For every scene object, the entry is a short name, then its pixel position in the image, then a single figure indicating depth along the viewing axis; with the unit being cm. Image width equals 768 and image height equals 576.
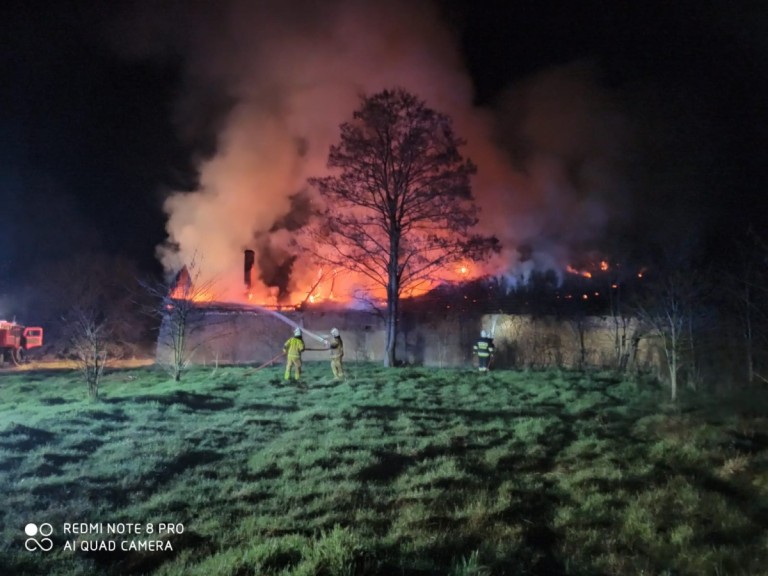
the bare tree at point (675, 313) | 1275
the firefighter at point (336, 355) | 1528
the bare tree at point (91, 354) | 1227
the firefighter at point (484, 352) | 1744
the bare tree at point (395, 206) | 1839
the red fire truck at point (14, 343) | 2794
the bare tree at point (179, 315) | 1606
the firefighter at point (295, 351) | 1477
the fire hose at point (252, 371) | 1680
